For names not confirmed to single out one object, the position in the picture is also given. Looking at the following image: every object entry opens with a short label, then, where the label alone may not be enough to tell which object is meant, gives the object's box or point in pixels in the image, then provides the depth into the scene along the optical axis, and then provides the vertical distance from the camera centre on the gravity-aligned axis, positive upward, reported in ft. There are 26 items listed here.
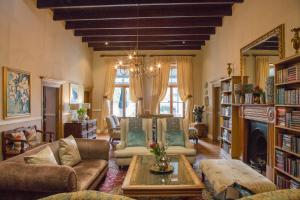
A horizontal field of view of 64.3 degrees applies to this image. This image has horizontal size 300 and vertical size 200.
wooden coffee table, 9.17 -3.23
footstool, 9.34 -3.18
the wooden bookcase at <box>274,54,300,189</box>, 10.14 -0.96
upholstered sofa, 7.88 -2.52
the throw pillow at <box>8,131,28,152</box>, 14.97 -2.19
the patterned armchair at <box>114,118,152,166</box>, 15.92 -2.62
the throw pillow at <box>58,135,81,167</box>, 11.59 -2.46
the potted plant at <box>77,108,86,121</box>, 25.61 -1.06
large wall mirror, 13.01 +2.91
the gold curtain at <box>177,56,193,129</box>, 33.96 +3.24
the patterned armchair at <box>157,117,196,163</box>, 16.80 -2.35
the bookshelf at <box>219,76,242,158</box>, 18.13 -1.49
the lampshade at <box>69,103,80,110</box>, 24.57 -0.28
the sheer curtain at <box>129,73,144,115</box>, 34.01 +1.70
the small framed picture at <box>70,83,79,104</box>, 26.29 +1.15
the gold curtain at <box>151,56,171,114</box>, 33.91 +2.67
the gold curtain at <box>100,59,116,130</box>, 34.36 +2.46
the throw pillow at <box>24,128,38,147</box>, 16.38 -2.24
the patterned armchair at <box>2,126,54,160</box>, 14.76 -2.40
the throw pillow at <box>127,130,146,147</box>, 17.03 -2.59
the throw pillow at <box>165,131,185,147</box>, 17.13 -2.55
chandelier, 33.06 +4.85
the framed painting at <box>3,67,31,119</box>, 15.10 +0.72
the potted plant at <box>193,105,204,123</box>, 30.45 -1.21
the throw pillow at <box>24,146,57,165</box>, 9.00 -2.12
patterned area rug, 11.85 -4.48
